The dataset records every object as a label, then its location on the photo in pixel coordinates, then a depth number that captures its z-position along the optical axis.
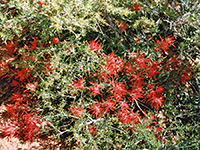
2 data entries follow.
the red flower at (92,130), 2.60
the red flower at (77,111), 2.51
